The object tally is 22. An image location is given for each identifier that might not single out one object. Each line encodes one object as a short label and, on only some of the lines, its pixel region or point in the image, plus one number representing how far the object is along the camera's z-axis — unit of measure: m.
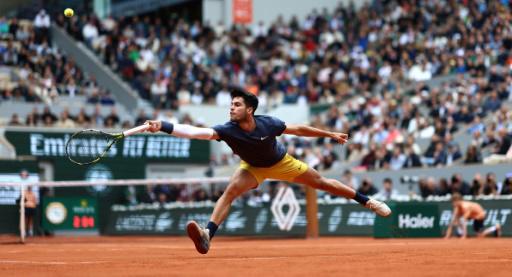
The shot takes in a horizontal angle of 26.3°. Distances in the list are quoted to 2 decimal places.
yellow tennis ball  20.62
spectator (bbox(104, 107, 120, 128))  37.09
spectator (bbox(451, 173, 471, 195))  28.05
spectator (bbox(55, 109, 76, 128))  36.03
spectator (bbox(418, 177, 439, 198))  28.81
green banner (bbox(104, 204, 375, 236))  28.42
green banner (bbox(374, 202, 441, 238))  26.12
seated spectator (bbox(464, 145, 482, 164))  29.89
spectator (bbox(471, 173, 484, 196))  27.47
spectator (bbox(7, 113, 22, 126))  35.27
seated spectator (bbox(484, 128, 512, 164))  29.25
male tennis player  14.21
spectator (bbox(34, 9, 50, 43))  42.36
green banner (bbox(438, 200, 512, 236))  26.12
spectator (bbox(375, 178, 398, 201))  29.36
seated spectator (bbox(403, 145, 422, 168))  31.98
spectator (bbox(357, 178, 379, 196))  29.62
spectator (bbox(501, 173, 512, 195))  26.86
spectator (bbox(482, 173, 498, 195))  27.23
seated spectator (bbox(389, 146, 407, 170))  32.56
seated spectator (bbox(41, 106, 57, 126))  35.97
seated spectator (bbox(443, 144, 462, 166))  31.23
